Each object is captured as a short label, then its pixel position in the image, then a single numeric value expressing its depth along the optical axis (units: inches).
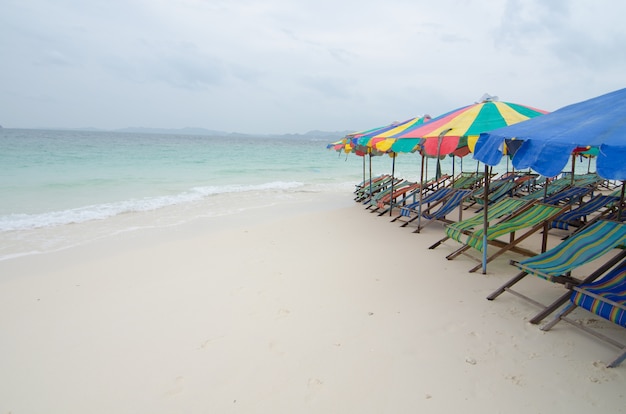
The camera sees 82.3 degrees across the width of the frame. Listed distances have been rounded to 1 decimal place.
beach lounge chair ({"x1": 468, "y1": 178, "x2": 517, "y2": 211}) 309.4
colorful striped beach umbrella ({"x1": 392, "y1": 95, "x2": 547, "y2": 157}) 163.2
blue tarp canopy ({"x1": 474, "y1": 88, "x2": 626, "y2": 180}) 74.4
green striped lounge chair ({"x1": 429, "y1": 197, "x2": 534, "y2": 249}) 180.5
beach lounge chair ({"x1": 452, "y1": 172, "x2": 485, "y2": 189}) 389.6
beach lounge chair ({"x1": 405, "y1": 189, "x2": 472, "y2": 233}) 247.5
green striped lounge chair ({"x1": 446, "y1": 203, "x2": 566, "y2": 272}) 161.2
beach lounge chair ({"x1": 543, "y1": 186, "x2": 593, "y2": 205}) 275.3
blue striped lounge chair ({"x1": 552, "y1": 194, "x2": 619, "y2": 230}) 219.0
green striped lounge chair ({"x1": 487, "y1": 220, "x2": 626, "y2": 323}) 114.0
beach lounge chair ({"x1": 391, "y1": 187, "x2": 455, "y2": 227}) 271.0
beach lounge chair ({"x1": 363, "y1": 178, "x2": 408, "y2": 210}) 339.3
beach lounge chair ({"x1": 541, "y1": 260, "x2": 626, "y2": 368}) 95.0
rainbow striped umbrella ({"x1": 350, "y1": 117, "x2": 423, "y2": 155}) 254.6
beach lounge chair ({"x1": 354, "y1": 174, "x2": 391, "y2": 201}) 409.4
